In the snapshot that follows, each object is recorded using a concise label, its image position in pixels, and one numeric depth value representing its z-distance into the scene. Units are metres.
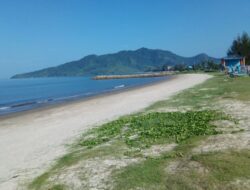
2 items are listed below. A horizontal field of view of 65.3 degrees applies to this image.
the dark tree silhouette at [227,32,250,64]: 49.54
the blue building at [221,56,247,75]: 36.56
